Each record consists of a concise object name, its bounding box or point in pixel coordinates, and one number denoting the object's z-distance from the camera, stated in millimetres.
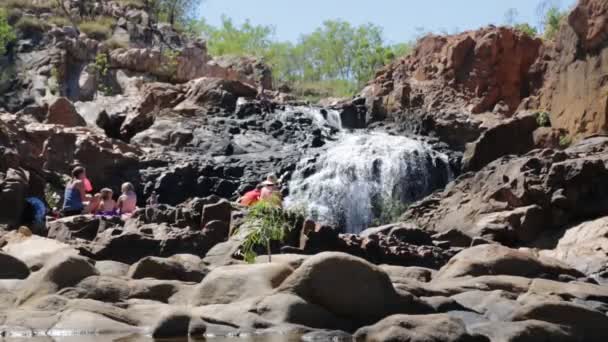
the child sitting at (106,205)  22859
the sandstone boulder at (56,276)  12922
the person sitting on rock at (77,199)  23047
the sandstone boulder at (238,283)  12734
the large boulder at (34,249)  15898
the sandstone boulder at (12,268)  14730
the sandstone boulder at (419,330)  11055
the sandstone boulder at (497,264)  15117
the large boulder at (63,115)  39188
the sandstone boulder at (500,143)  30234
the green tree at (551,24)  48097
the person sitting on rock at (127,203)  23094
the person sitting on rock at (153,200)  25038
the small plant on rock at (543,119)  34756
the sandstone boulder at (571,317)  11812
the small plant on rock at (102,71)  54219
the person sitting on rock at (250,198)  22088
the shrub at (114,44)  59028
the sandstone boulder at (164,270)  14656
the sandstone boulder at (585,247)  19281
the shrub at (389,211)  30562
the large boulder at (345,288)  12180
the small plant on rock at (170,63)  56125
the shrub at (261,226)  16016
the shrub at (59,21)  63625
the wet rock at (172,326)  11672
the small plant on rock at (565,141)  31920
